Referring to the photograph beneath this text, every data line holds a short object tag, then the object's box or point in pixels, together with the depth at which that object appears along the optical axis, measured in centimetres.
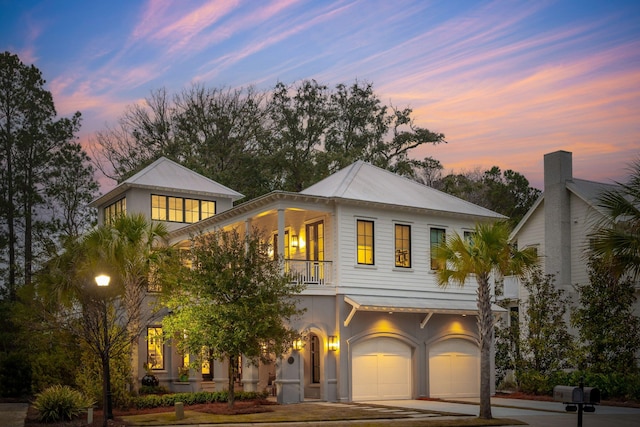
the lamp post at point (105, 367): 1978
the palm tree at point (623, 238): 1741
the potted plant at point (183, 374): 2645
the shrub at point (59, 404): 2180
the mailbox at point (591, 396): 1509
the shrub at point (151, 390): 2848
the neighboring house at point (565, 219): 3294
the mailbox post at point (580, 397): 1501
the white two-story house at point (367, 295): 2709
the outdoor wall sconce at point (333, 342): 2730
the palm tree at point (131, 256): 2570
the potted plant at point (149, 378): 2936
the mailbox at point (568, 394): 1502
